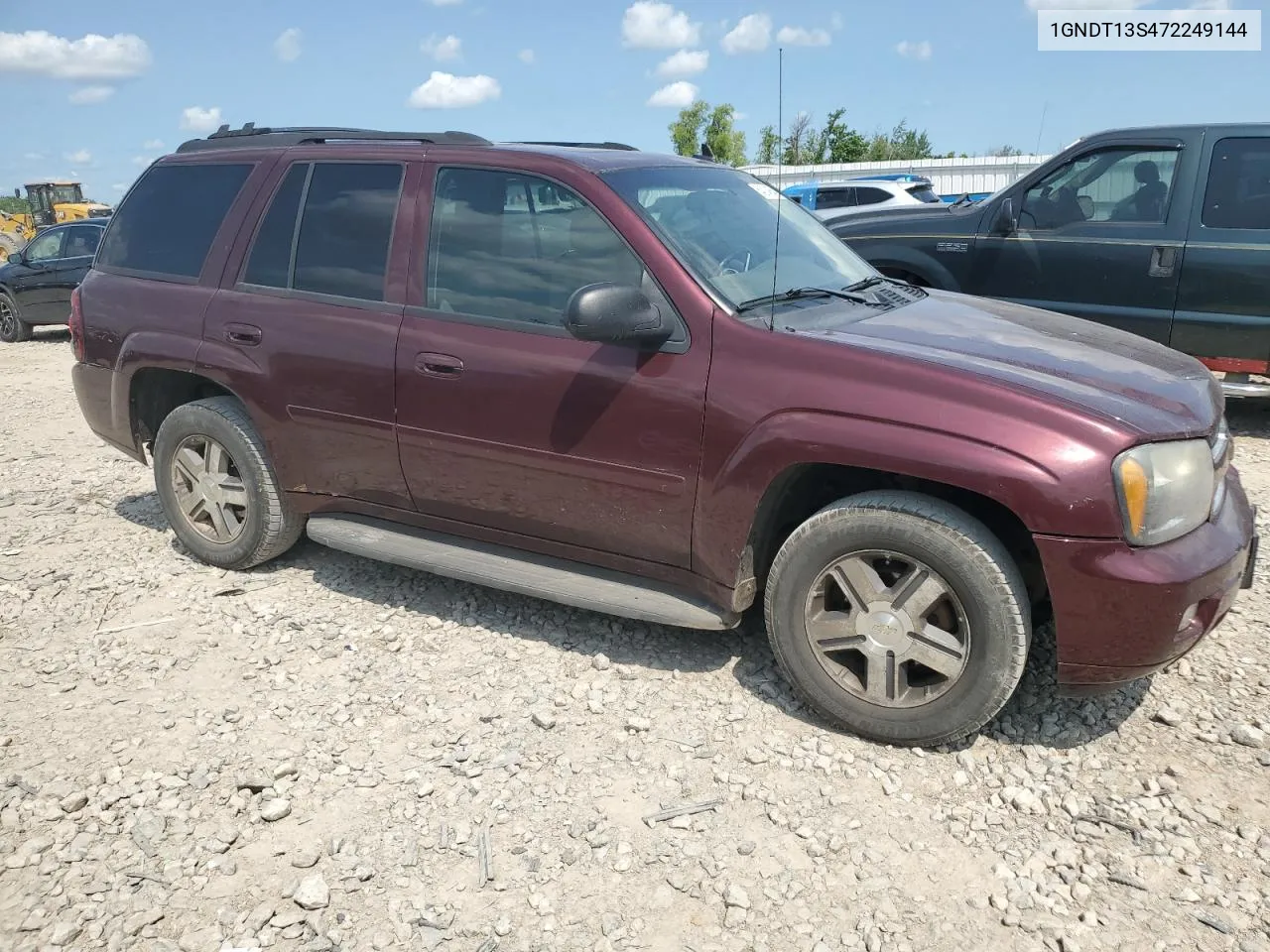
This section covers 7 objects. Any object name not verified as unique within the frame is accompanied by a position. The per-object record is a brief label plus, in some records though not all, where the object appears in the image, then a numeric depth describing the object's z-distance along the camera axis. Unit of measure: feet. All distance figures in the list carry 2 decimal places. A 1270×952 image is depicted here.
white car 56.08
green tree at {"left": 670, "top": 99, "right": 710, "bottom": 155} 203.51
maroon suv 9.11
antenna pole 10.40
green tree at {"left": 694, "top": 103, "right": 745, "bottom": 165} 191.83
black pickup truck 20.68
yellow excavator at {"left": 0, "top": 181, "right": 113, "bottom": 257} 88.24
